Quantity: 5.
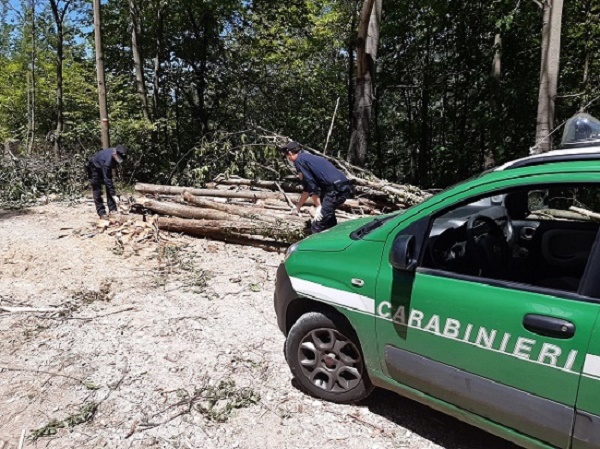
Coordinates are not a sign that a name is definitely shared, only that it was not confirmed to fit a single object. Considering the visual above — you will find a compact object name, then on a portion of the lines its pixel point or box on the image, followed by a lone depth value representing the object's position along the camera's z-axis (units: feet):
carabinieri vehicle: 6.56
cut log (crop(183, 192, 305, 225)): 23.63
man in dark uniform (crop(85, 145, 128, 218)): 27.09
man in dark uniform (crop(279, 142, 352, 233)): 20.12
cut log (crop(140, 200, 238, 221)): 25.25
